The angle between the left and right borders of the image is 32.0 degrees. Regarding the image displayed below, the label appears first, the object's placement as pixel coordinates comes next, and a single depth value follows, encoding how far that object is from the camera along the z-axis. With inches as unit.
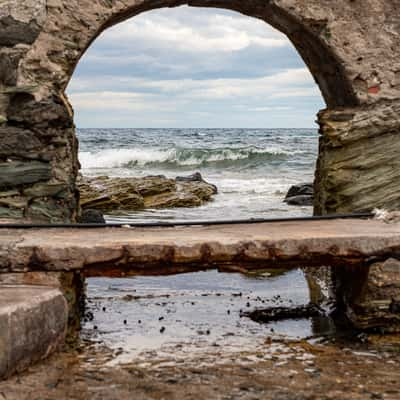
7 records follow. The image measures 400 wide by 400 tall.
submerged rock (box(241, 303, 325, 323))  197.9
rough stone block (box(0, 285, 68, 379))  119.5
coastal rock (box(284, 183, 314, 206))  578.6
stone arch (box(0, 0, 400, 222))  177.6
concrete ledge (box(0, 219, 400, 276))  150.2
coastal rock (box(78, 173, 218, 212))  532.1
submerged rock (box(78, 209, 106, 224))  354.2
